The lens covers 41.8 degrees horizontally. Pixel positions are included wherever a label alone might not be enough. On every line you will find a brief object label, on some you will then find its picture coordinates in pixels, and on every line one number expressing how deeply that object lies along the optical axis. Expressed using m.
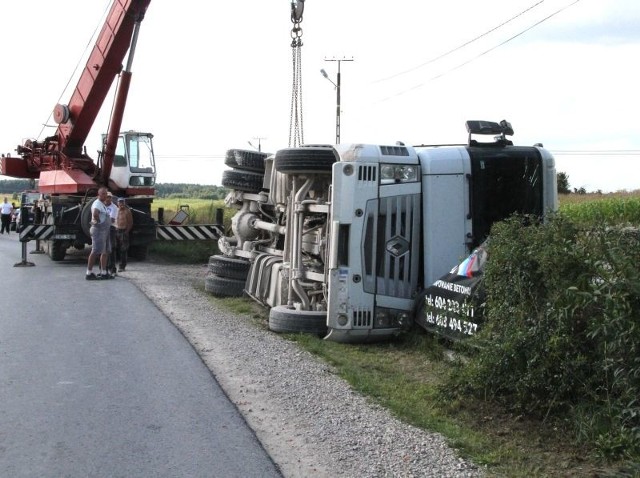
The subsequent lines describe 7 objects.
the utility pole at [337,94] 43.41
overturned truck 9.40
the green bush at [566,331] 5.36
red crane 20.70
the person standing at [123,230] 18.52
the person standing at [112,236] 17.33
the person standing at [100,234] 16.61
